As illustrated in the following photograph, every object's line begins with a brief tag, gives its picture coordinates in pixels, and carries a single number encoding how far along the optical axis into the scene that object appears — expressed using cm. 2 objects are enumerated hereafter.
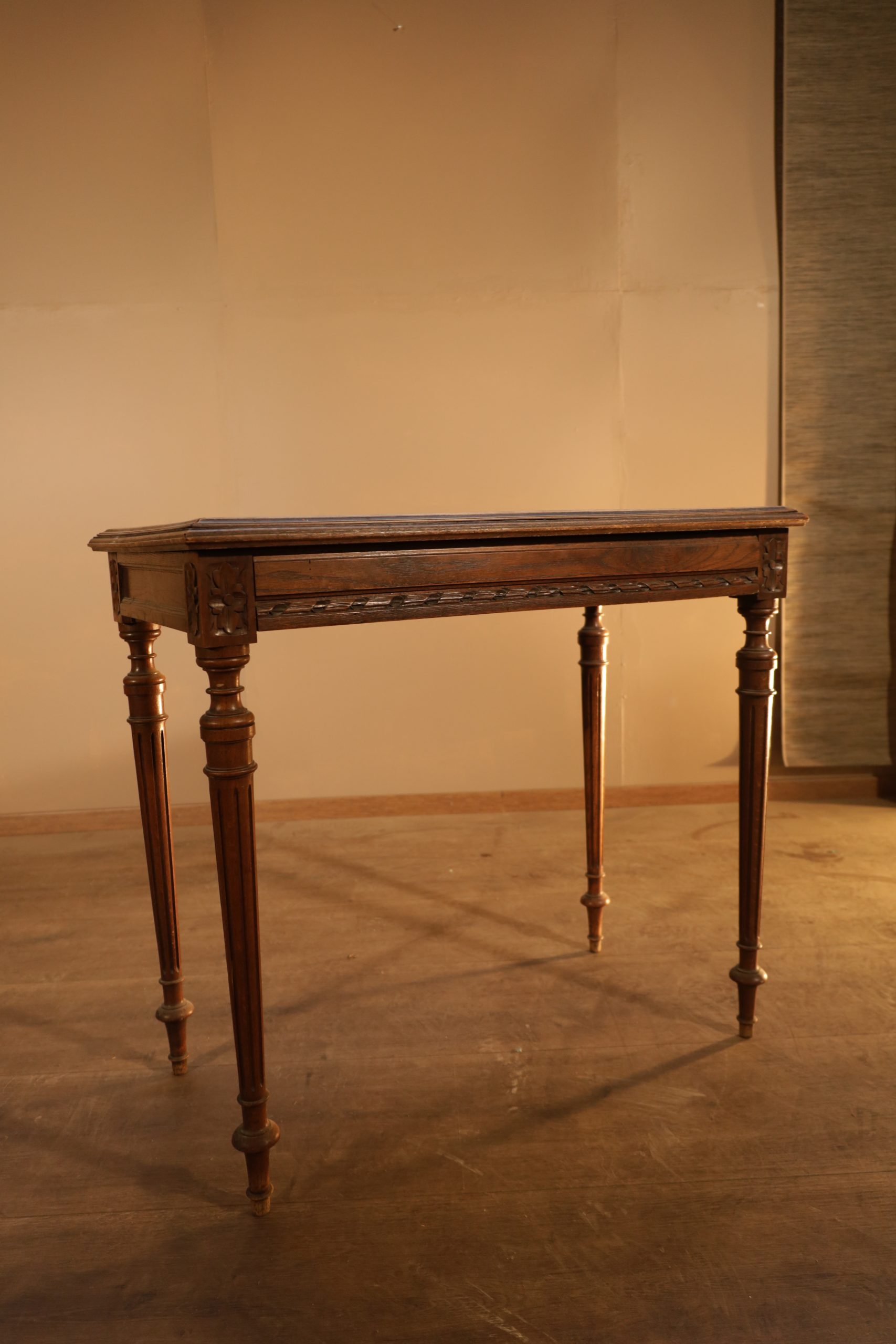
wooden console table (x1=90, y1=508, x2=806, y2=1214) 115
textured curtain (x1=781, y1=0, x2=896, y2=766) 298
